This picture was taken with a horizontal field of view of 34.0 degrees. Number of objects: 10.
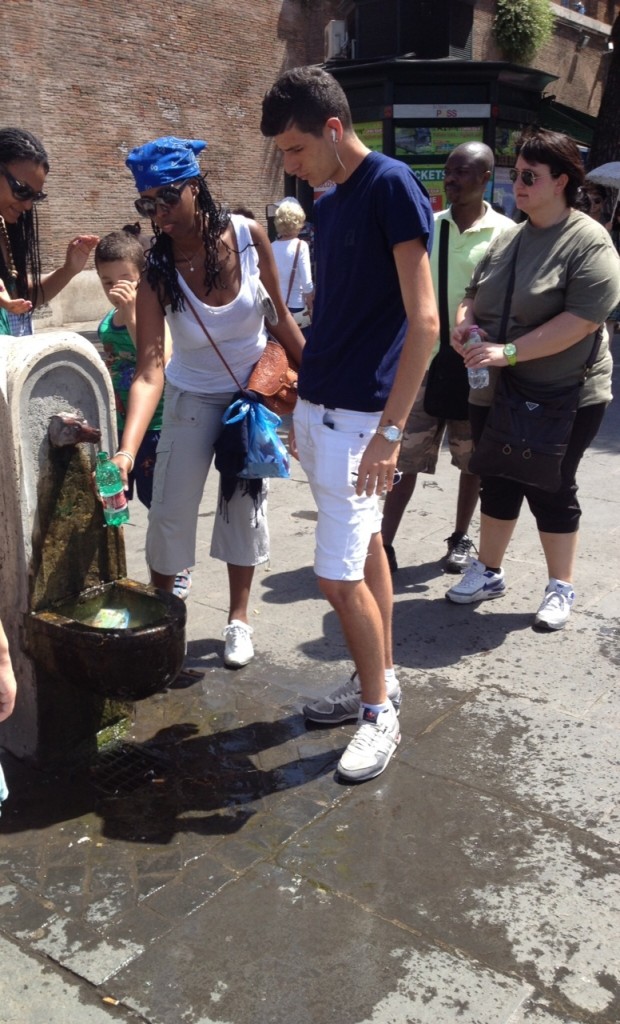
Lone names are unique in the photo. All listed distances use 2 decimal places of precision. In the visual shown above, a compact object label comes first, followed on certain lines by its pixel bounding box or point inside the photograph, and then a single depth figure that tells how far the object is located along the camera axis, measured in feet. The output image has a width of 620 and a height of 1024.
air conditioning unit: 53.52
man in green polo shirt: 14.73
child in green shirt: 13.57
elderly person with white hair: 27.68
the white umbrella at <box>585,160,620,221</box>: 39.96
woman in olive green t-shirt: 12.48
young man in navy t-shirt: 9.50
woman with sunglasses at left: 12.17
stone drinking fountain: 9.80
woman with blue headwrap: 11.19
